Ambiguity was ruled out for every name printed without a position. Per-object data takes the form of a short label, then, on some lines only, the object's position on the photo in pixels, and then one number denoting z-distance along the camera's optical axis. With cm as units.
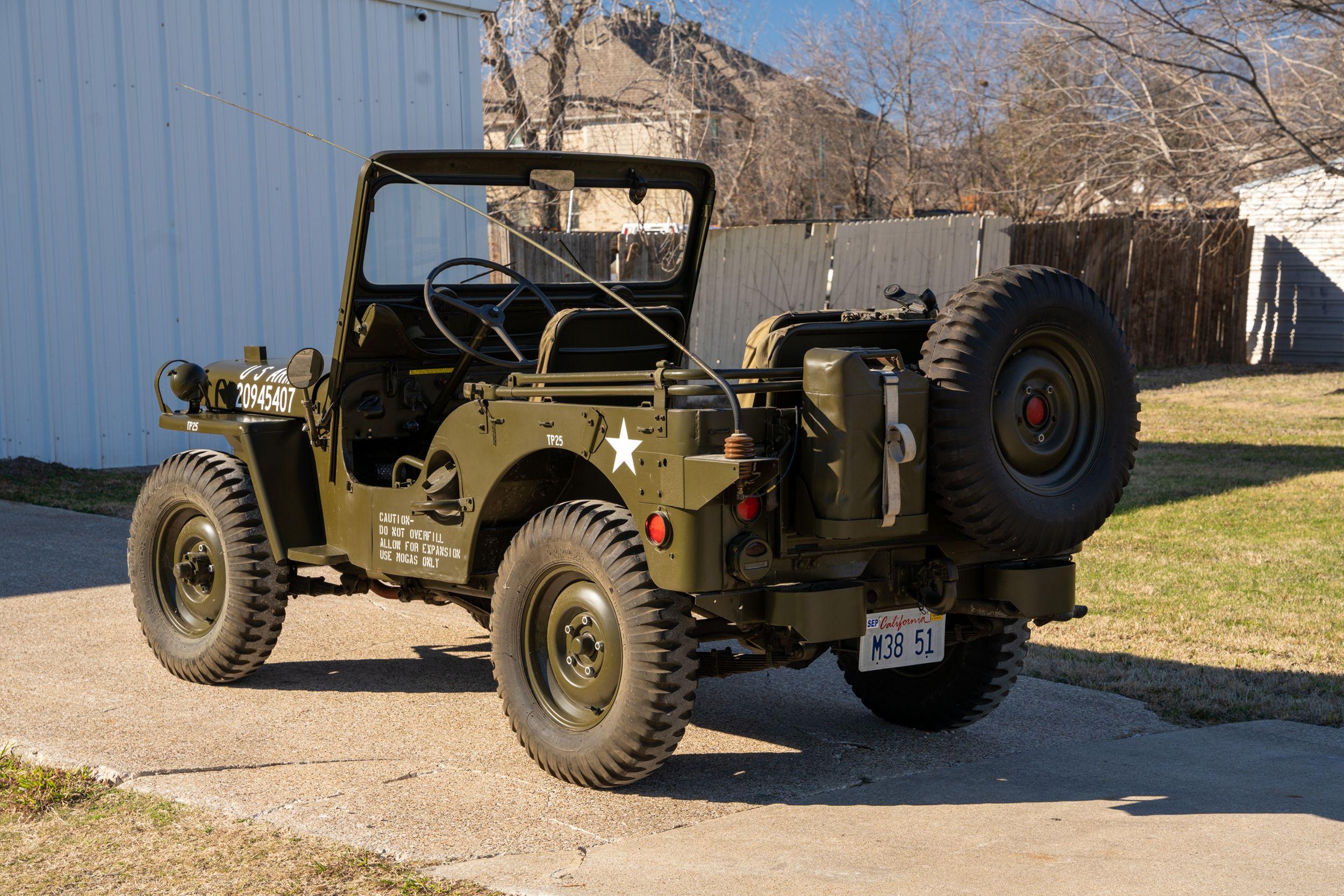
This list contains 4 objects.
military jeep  425
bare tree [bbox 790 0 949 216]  3183
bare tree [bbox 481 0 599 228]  2423
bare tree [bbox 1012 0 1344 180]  1227
